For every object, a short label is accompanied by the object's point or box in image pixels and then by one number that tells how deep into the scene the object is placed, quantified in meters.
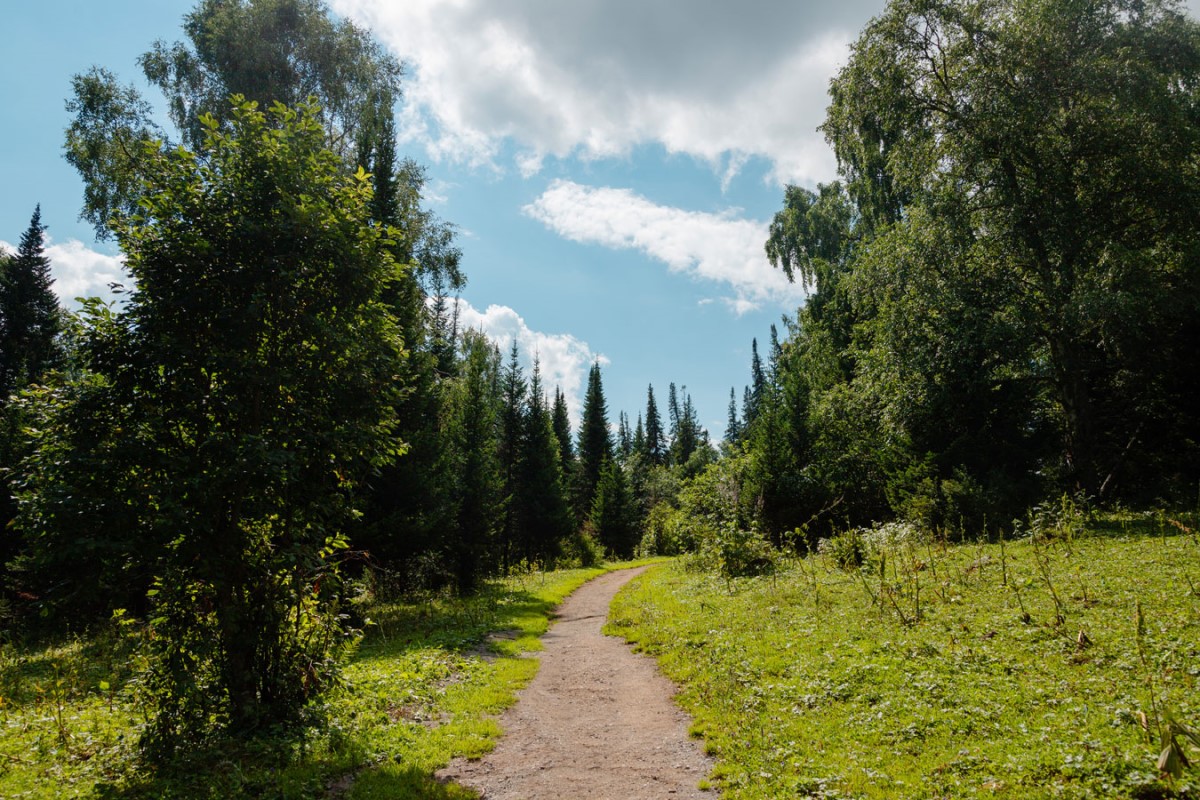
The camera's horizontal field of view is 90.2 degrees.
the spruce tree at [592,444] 54.62
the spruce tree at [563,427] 61.72
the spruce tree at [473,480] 22.19
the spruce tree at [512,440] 34.66
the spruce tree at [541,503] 34.44
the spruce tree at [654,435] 92.06
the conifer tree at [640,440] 85.75
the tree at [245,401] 7.12
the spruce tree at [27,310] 32.38
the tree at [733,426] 114.50
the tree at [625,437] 109.99
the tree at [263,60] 22.61
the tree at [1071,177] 17.17
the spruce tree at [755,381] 104.94
